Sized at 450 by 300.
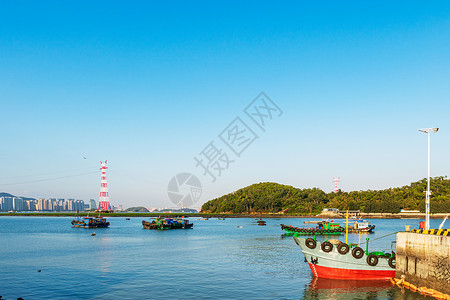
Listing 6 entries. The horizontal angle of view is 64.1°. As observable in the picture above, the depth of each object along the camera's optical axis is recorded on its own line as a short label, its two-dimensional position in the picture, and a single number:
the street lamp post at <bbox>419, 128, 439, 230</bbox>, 29.25
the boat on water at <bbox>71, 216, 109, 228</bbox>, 113.62
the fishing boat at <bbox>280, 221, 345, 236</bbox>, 80.69
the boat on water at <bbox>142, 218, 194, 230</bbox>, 107.12
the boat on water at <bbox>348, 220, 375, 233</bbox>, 91.00
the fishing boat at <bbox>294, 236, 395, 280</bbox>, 30.80
